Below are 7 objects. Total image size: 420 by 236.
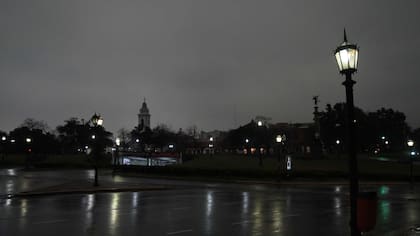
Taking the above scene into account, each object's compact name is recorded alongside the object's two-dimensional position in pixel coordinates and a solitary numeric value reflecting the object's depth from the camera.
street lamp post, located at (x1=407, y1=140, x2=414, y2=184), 47.97
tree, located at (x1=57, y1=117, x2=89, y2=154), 147.62
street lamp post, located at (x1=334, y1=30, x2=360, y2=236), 8.36
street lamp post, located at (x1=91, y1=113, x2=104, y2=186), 32.81
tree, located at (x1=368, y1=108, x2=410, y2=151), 126.60
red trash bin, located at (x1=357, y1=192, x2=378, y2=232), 8.29
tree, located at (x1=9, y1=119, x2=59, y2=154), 120.12
